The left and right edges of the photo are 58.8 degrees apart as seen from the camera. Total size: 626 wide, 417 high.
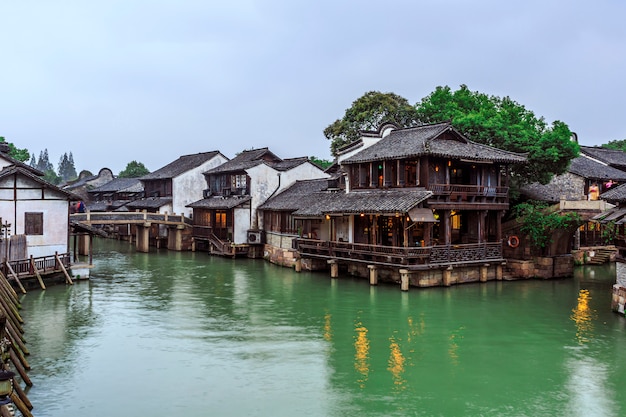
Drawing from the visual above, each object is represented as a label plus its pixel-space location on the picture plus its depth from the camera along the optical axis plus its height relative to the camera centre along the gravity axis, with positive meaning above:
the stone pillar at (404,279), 31.58 -3.29
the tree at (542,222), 35.13 -0.01
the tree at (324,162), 80.76 +8.94
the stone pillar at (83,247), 49.51 -2.45
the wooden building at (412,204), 32.91 +1.07
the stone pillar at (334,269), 37.47 -3.24
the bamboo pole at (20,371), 15.54 -4.21
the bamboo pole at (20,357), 17.17 -4.26
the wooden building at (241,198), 50.31 +2.22
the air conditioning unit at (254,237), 50.16 -1.46
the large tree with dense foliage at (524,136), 39.81 +6.36
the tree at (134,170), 101.74 +9.38
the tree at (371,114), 60.53 +11.82
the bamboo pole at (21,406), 12.70 -4.27
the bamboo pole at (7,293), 23.26 -3.18
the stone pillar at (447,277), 33.09 -3.31
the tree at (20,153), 70.56 +8.69
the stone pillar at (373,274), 33.88 -3.22
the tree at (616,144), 77.43 +11.14
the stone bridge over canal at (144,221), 51.31 -0.05
